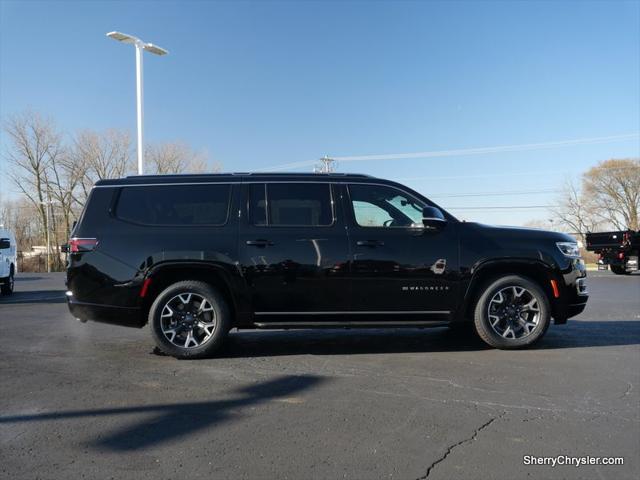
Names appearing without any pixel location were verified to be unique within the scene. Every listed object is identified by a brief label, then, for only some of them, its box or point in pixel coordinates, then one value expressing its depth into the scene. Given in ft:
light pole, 60.95
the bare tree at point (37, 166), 148.46
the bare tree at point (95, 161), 148.25
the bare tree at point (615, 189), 205.98
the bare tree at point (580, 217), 222.69
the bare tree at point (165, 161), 145.16
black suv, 17.88
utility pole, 162.55
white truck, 44.00
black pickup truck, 69.00
